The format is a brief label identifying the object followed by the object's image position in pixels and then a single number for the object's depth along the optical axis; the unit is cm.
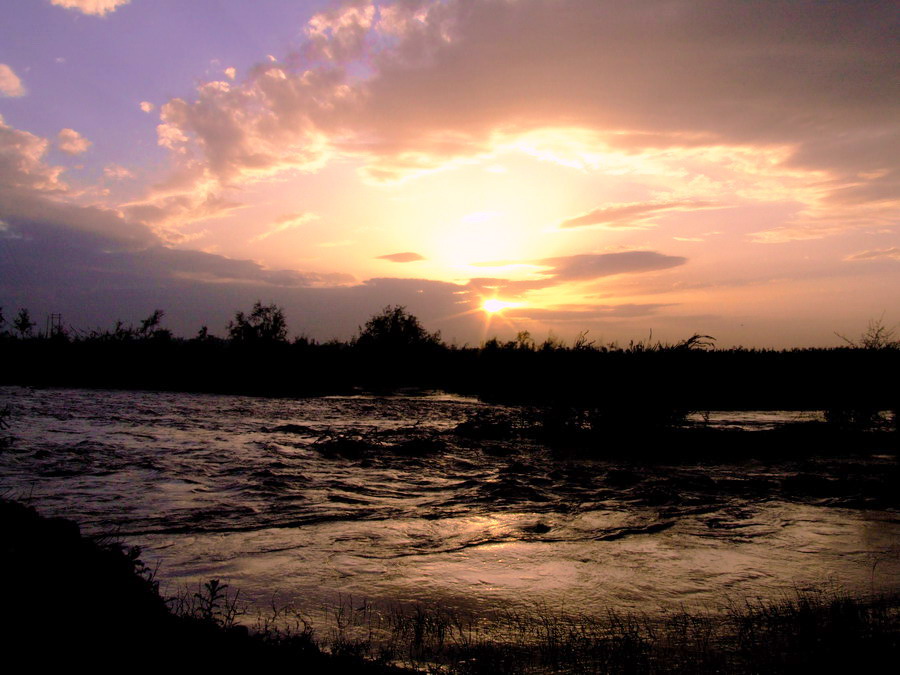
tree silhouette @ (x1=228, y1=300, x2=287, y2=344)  4106
